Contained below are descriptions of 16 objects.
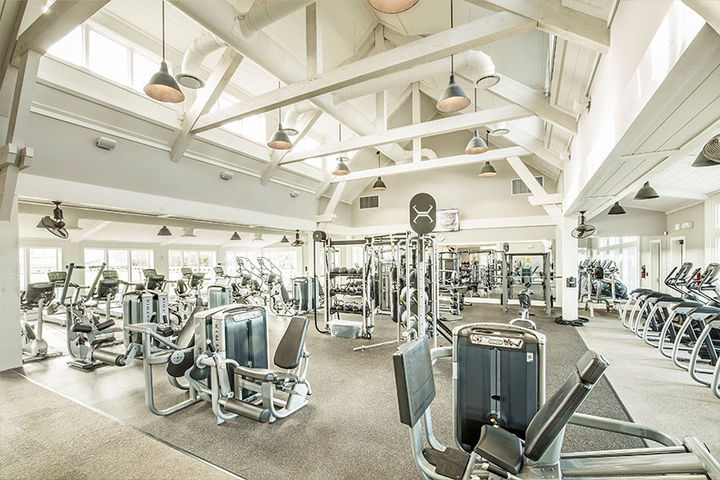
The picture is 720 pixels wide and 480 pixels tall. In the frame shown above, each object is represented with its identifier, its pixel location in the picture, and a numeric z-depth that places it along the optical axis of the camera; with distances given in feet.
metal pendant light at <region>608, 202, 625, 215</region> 24.77
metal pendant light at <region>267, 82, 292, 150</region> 18.01
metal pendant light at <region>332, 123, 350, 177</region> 25.80
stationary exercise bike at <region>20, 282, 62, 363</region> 16.67
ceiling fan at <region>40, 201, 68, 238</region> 16.43
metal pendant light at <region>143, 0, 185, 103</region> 11.81
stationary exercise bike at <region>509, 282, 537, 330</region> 15.27
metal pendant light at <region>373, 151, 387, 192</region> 31.30
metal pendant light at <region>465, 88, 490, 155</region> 19.36
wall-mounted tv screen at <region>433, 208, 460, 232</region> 35.42
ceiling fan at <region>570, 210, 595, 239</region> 22.33
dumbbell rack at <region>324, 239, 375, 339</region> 20.15
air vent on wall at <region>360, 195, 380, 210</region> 40.32
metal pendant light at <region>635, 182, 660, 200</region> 19.30
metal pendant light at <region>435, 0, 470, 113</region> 13.50
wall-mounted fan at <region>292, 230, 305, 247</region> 36.14
